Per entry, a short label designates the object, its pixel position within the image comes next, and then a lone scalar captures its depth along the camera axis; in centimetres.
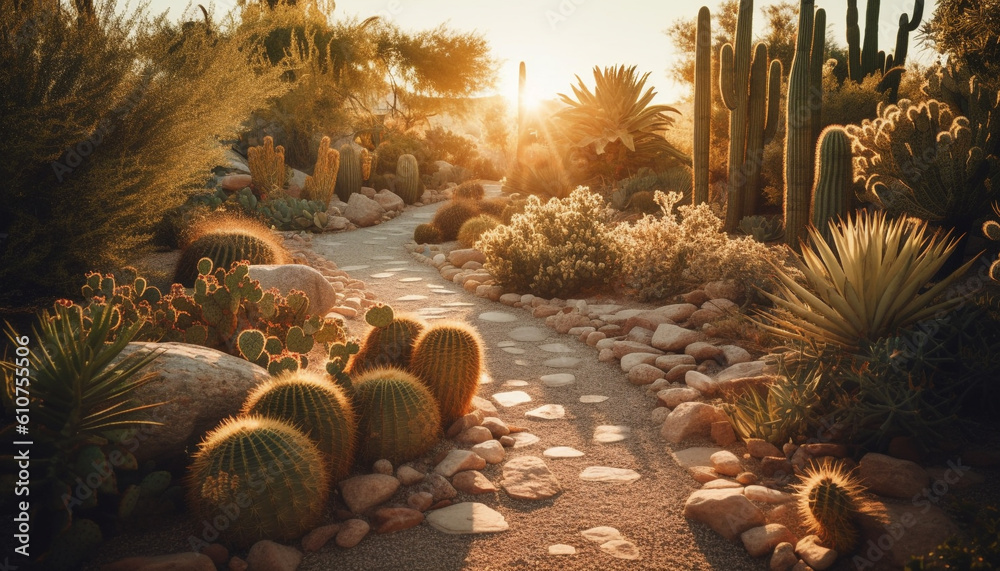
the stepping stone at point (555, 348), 645
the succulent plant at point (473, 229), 1144
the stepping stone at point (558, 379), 553
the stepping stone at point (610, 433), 441
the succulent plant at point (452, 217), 1277
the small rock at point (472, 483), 366
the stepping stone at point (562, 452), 416
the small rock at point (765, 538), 305
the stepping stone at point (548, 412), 482
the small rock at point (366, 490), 339
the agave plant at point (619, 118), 1409
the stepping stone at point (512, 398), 510
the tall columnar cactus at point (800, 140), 792
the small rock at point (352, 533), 309
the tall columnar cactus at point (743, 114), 980
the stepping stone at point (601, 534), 323
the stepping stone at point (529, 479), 366
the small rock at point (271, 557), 287
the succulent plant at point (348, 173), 1717
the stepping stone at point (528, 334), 684
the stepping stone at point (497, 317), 756
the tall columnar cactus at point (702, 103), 1045
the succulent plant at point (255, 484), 292
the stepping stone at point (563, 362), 599
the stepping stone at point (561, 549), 312
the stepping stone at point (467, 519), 330
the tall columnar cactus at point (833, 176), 683
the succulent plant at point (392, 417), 376
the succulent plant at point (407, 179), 1883
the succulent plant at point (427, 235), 1248
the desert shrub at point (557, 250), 802
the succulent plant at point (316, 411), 339
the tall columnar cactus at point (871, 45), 1494
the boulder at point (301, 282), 669
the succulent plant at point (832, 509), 290
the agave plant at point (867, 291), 412
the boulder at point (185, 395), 341
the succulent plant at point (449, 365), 431
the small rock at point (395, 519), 324
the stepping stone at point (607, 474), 385
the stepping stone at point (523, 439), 434
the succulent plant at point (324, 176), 1515
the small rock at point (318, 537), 305
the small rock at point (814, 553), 285
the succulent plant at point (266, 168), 1452
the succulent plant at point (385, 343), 456
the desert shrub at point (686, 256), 684
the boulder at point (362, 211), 1495
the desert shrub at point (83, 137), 536
